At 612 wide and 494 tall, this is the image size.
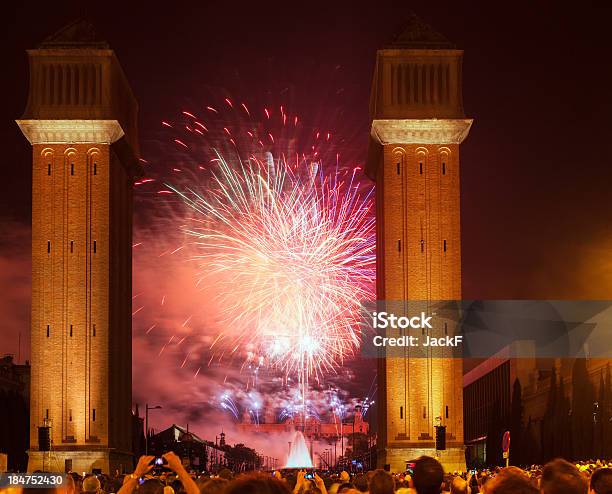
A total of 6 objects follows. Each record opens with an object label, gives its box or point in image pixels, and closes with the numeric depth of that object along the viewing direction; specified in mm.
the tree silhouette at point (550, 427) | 64938
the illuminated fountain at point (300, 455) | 67438
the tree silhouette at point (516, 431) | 73125
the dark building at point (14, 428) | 66000
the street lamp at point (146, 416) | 66719
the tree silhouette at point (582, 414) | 58781
